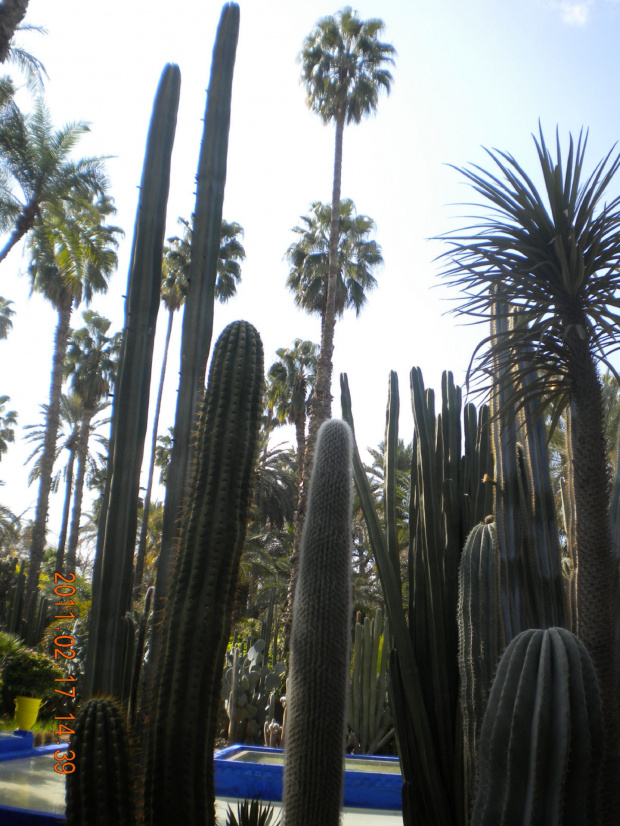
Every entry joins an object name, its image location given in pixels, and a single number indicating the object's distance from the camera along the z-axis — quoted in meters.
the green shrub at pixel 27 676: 9.38
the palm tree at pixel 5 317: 36.44
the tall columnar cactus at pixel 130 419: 4.40
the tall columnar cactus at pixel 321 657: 3.15
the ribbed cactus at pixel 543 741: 2.42
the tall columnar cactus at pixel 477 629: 3.74
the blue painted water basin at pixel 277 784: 6.44
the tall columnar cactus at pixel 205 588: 2.96
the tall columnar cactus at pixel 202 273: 4.46
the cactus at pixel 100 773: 2.82
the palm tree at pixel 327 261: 19.50
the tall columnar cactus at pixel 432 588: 4.18
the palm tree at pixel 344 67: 18.08
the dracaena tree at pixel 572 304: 3.06
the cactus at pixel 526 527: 3.94
